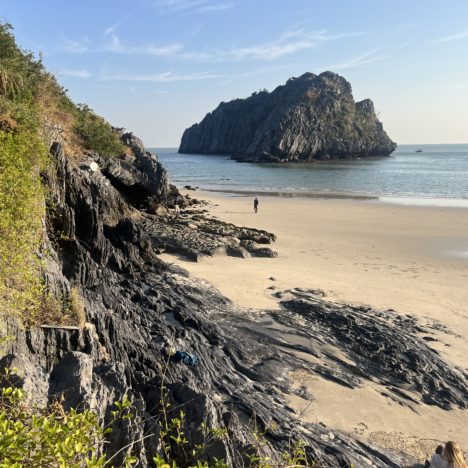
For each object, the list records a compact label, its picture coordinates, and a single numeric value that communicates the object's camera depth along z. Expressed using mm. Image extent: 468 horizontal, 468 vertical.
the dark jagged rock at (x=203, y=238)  20562
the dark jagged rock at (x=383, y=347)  10789
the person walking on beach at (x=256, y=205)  35962
